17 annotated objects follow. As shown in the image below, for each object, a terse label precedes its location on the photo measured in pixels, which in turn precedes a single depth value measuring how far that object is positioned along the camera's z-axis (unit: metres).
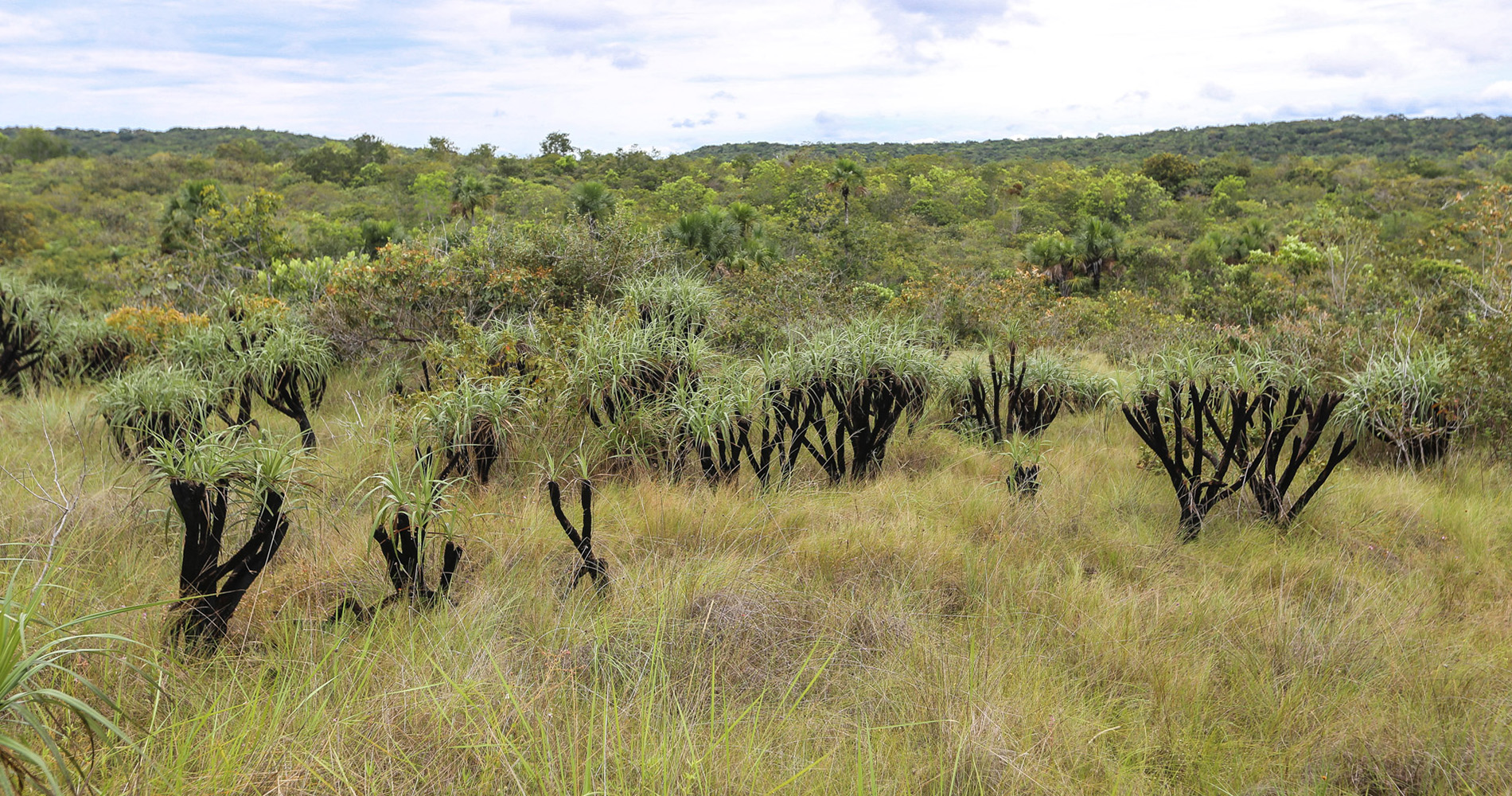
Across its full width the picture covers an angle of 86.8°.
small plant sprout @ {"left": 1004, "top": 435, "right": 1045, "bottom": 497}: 4.66
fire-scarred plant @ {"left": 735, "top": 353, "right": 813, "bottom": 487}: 5.06
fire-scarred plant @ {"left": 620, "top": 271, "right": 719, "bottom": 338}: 6.65
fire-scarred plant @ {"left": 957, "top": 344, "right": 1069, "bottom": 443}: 6.27
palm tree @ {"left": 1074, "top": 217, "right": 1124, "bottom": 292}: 27.47
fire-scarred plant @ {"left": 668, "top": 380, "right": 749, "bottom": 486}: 4.86
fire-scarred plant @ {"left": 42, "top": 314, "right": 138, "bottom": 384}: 8.22
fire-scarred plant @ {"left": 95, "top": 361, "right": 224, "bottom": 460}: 5.23
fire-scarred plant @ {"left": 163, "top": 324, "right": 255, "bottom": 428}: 6.05
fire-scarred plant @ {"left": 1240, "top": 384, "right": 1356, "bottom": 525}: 4.45
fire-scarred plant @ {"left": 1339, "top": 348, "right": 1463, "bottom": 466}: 5.57
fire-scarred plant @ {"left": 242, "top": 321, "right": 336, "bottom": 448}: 6.01
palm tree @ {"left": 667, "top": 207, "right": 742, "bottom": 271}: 15.91
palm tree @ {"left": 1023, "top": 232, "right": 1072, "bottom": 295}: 27.12
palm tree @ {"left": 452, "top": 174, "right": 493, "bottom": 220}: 31.16
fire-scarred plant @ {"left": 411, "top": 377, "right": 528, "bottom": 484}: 4.70
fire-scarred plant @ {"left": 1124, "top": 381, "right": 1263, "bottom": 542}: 4.50
